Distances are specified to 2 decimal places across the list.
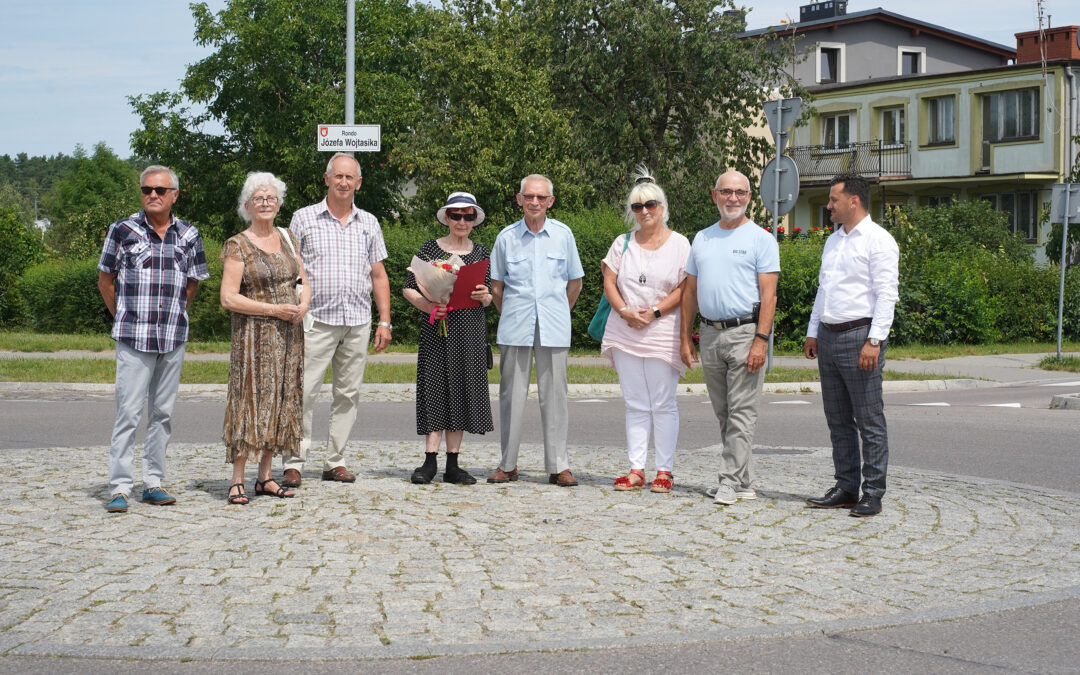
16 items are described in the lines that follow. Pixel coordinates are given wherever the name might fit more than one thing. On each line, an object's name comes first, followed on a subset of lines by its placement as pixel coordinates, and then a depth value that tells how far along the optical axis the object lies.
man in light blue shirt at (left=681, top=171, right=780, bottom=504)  7.81
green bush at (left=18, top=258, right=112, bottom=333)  28.88
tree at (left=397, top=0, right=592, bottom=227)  26.09
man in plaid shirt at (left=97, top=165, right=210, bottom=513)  7.41
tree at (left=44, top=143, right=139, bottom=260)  66.44
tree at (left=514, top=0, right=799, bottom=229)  31.23
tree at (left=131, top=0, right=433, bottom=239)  40.94
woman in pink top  8.20
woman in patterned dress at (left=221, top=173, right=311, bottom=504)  7.58
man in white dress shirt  7.38
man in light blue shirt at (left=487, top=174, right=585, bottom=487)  8.37
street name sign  16.11
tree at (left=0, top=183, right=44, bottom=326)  31.66
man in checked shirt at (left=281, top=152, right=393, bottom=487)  8.27
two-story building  38.78
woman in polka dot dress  8.44
